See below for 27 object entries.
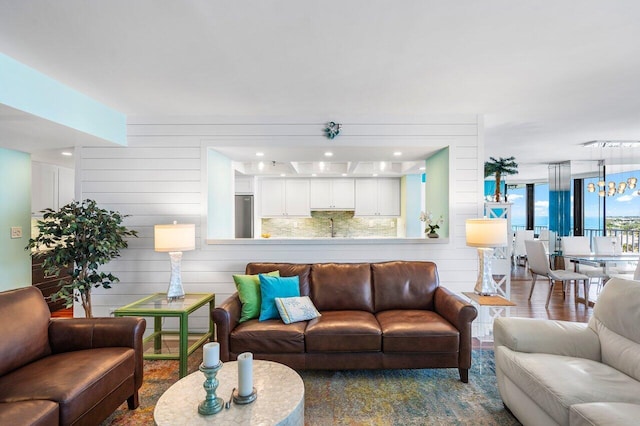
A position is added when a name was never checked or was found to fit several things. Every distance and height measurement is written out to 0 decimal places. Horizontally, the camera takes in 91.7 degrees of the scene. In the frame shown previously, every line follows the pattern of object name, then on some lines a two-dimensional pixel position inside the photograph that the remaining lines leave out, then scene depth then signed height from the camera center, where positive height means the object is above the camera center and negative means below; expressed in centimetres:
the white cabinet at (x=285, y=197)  647 +39
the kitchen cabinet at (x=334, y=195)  648 +44
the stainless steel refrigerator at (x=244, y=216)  610 -1
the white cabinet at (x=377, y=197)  647 +40
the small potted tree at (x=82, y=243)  301 -27
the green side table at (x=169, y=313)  268 -86
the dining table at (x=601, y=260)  451 -63
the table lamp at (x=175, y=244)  308 -28
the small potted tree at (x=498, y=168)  461 +73
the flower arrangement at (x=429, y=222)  374 -7
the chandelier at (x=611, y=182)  503 +63
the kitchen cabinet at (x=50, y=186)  431 +42
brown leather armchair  163 -95
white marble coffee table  154 -101
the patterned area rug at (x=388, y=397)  216 -140
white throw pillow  279 -86
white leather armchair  158 -91
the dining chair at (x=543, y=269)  476 -86
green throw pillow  289 -76
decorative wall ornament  358 +100
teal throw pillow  288 -72
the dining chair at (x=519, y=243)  747 -66
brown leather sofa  260 -104
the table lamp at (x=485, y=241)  300 -24
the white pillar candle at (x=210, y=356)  161 -73
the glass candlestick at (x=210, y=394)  158 -93
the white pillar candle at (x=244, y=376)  168 -87
